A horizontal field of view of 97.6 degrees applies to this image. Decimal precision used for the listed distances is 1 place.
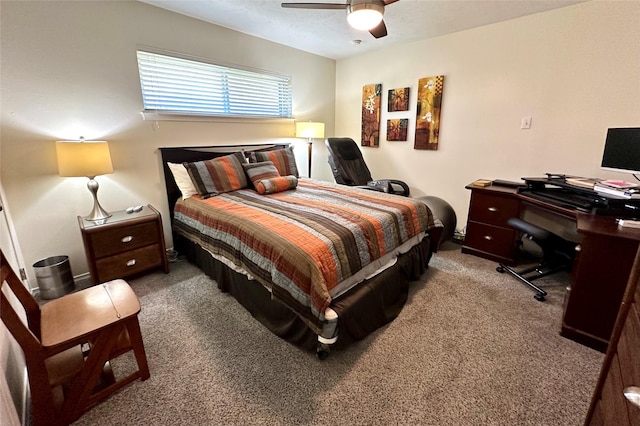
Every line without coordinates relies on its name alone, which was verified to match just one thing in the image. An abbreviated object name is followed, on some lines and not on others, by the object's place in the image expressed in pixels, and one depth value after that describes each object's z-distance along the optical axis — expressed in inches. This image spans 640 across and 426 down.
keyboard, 79.4
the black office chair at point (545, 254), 86.8
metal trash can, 85.9
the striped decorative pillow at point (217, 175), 105.0
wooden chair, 44.6
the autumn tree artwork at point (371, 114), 157.4
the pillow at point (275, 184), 105.6
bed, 61.9
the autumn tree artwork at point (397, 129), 149.4
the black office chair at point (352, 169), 137.8
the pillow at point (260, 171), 114.1
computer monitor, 78.6
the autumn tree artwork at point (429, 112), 133.8
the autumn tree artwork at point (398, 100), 145.3
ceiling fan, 69.2
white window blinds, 106.4
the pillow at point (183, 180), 106.0
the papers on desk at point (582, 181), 84.4
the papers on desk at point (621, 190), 73.2
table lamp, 81.5
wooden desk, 63.4
